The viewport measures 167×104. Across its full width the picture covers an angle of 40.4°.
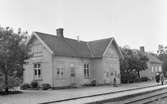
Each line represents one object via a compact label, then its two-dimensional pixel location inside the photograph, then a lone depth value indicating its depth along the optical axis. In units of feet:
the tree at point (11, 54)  73.46
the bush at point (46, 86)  91.97
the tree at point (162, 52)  274.24
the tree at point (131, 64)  138.82
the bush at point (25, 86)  98.53
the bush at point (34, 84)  95.71
